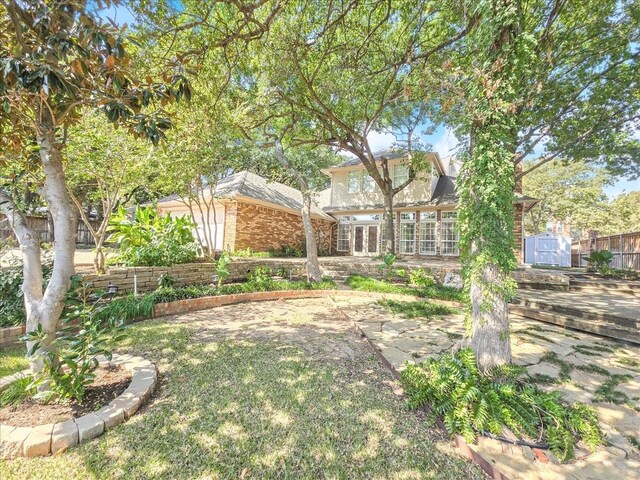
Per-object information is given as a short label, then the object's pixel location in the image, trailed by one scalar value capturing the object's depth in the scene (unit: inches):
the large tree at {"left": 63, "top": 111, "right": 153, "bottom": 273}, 228.1
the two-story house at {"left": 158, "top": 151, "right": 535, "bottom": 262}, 518.0
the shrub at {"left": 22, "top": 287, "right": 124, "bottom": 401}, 90.6
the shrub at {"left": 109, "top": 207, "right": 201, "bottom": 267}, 266.1
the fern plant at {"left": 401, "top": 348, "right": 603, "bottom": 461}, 86.0
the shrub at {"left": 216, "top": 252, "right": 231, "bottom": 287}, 276.1
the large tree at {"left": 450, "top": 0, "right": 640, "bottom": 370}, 102.3
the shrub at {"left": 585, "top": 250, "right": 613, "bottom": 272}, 406.0
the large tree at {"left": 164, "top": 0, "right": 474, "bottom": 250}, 236.7
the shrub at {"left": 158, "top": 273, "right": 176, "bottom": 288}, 247.6
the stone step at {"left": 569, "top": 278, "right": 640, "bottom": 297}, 316.8
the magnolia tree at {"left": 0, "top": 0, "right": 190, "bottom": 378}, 86.9
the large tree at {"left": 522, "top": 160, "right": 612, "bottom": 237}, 850.1
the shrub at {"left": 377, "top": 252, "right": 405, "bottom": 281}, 356.7
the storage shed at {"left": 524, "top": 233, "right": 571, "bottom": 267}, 556.4
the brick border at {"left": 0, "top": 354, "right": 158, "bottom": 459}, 77.4
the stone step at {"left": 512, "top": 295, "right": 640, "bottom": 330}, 191.3
